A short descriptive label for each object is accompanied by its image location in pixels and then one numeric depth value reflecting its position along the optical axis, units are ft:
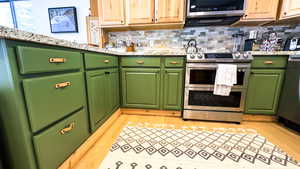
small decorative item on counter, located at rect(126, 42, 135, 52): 7.02
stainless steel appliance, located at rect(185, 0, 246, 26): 5.48
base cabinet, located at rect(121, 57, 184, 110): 5.63
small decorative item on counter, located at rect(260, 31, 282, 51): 5.91
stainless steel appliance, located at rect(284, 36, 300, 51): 5.32
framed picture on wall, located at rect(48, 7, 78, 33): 7.50
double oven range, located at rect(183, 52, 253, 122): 5.04
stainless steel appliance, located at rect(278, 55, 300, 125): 4.63
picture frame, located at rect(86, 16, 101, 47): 7.28
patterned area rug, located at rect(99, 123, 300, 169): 3.29
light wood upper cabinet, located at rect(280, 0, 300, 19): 5.26
